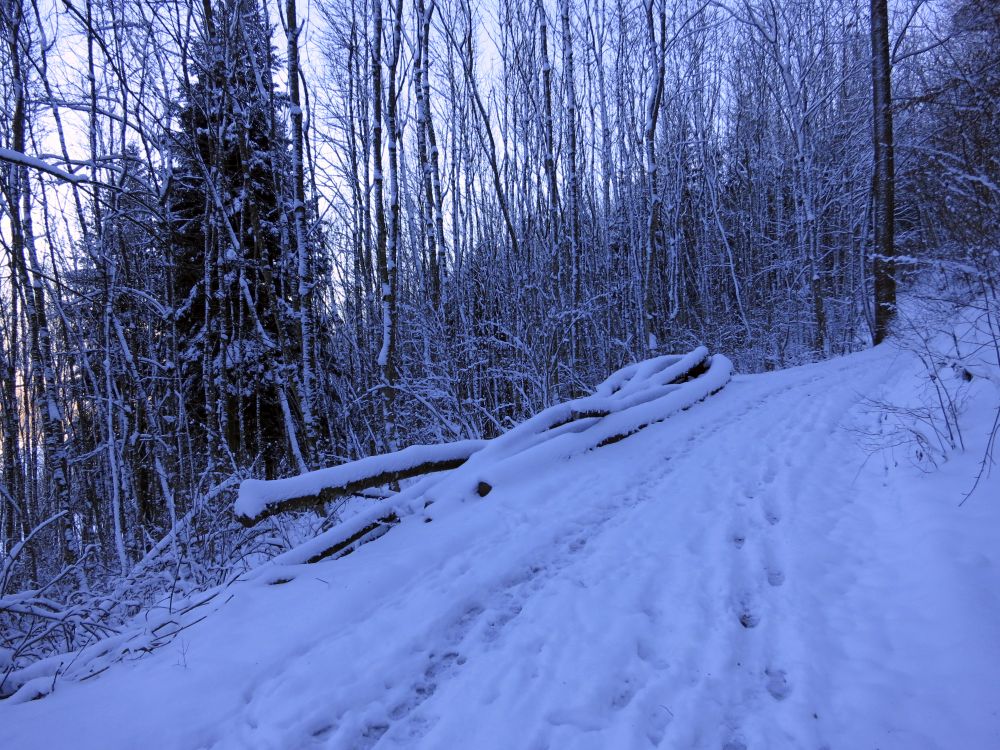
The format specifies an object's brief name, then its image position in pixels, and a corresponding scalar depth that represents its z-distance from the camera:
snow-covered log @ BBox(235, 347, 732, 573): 3.56
